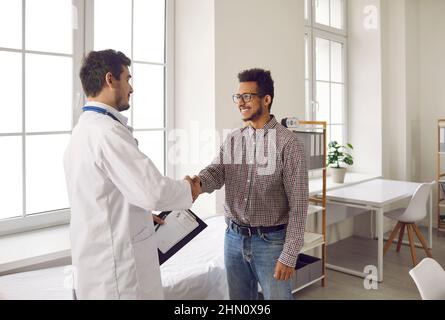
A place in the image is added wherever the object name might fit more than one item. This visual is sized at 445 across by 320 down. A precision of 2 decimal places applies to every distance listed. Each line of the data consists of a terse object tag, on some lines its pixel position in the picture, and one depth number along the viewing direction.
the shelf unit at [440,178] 4.70
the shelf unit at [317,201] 3.04
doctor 1.38
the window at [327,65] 4.46
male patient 1.74
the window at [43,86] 2.38
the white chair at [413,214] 3.83
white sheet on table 1.90
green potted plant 4.32
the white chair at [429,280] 1.67
